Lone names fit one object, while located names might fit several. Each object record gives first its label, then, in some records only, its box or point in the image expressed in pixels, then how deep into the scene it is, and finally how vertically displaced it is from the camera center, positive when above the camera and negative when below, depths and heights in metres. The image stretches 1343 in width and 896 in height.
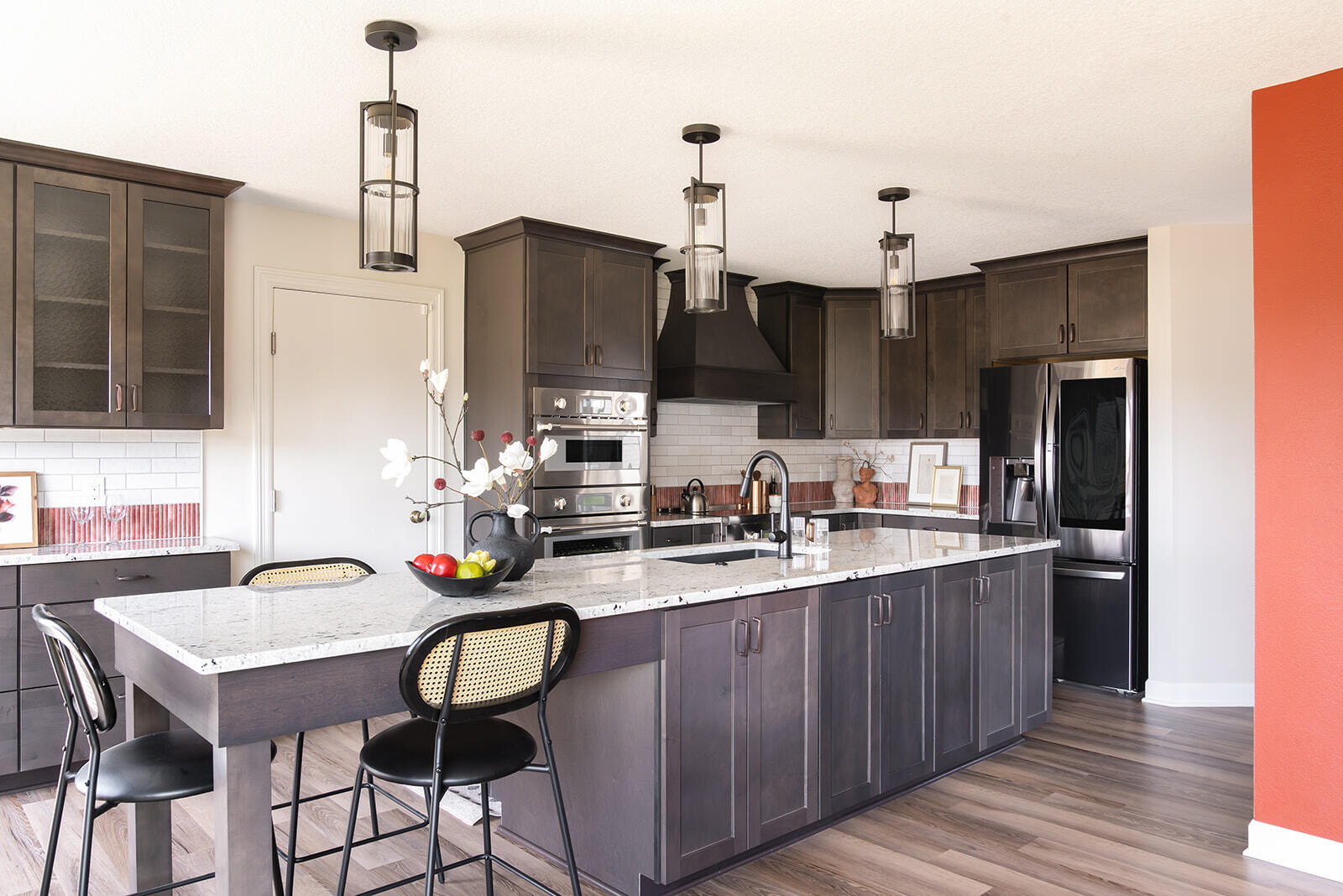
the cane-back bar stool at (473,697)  2.05 -0.58
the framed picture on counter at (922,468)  6.99 -0.10
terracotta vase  7.26 -0.31
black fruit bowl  2.45 -0.36
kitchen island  1.95 -0.69
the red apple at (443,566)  2.48 -0.31
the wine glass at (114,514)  4.14 -0.28
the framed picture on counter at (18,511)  3.87 -0.25
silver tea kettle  6.02 -0.32
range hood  5.94 +0.66
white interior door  4.65 +0.18
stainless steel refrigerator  5.16 -0.24
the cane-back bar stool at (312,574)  2.91 -0.41
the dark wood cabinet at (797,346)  6.76 +0.83
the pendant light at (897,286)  3.94 +0.75
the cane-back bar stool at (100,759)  2.06 -0.76
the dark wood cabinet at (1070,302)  5.30 +0.95
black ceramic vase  2.71 -0.28
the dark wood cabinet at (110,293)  3.69 +0.70
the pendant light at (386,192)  2.44 +0.72
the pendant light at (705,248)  3.25 +0.76
